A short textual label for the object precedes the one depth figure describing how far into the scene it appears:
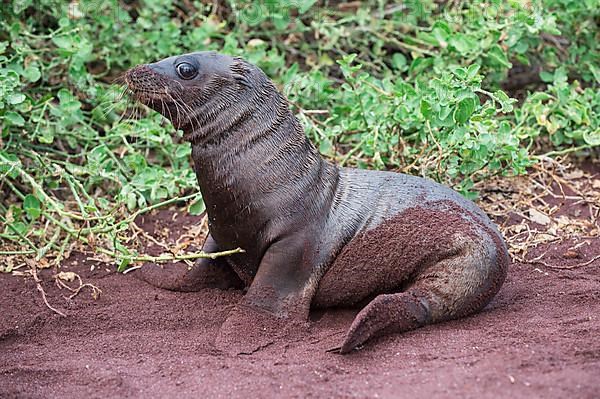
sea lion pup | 8.06
